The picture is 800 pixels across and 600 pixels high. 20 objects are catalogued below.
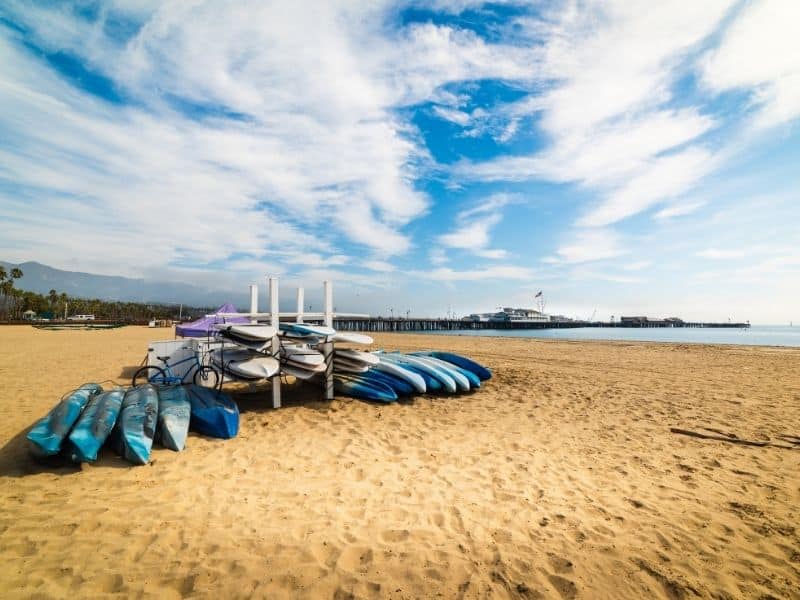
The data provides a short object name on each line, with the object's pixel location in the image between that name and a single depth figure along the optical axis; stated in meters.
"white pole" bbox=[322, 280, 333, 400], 6.77
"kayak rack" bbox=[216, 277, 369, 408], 6.29
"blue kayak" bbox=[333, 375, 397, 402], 6.76
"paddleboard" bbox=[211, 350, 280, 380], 5.65
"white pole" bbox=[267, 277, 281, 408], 6.25
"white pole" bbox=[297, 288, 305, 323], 7.92
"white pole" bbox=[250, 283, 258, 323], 8.76
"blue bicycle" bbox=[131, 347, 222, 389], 6.96
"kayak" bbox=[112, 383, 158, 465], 3.92
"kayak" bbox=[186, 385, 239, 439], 4.89
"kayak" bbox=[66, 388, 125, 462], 3.78
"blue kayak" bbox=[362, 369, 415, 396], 7.08
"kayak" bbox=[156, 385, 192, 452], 4.38
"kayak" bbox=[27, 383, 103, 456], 3.71
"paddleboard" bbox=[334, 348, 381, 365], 7.00
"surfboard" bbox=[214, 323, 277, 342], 5.75
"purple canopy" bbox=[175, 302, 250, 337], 9.44
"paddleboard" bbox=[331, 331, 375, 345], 6.89
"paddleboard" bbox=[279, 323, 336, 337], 6.34
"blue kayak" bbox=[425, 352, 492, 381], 8.88
